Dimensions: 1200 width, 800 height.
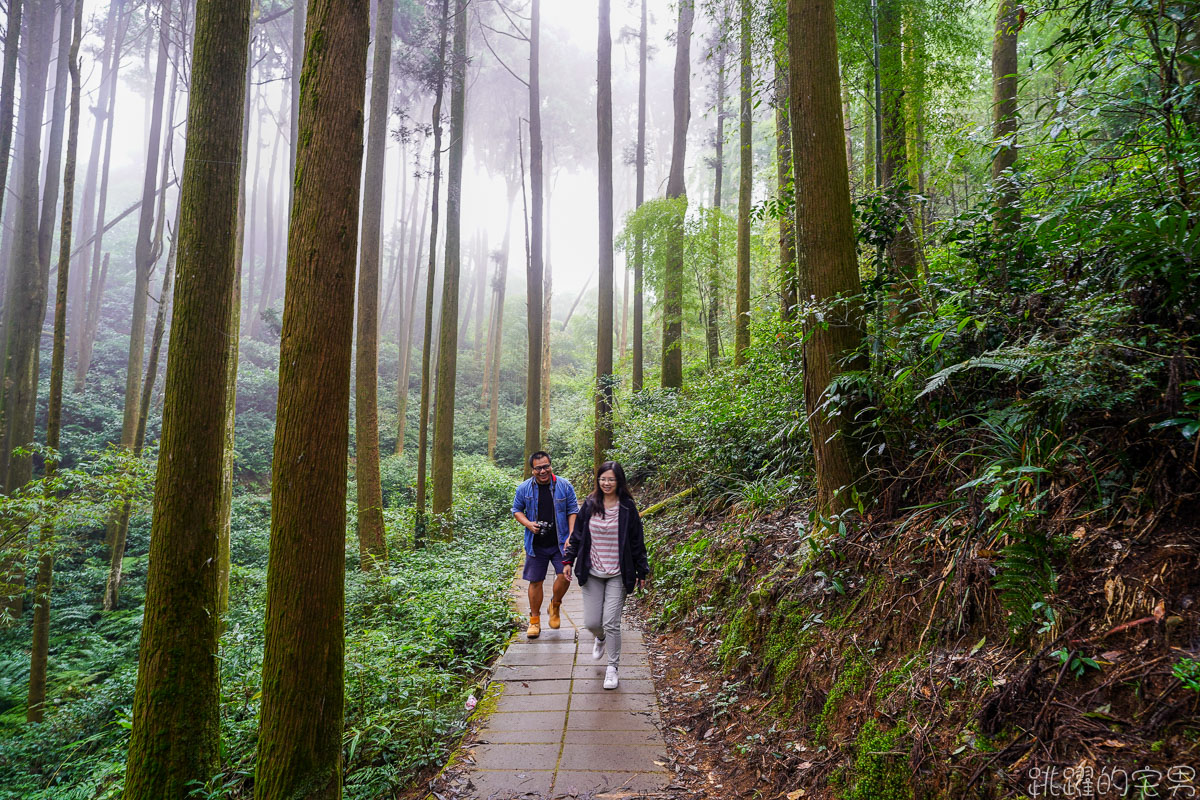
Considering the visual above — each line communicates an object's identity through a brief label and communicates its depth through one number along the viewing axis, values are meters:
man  5.65
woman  4.53
